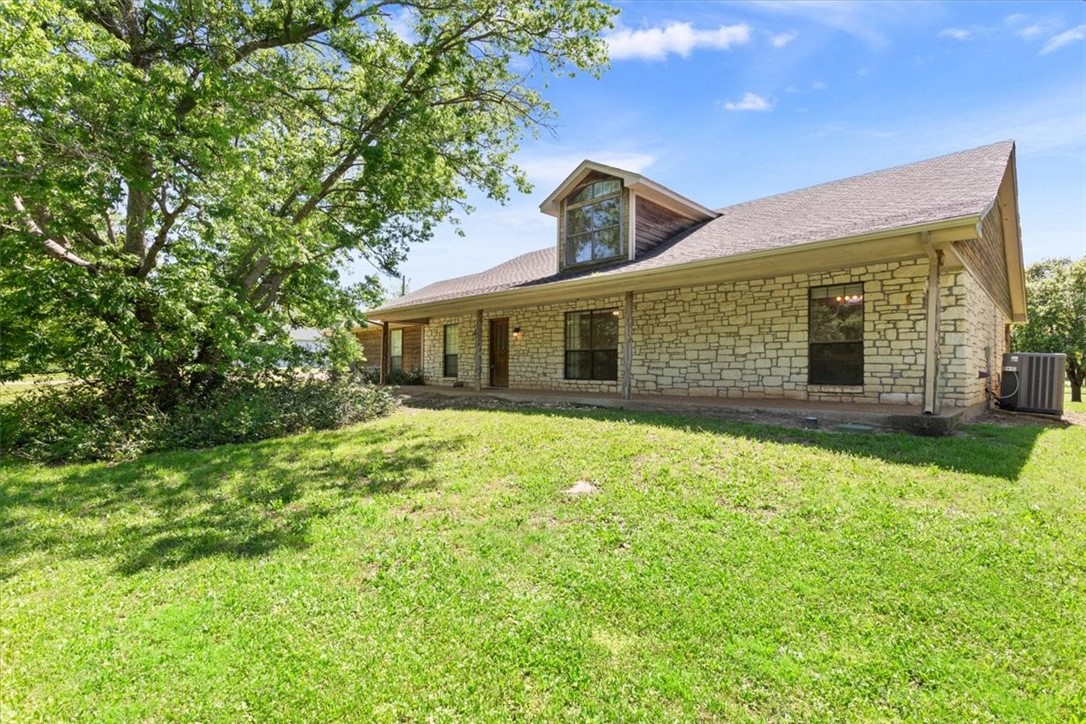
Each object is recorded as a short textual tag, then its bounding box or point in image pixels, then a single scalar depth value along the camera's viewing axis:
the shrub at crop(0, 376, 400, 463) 6.41
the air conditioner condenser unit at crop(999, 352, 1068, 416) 8.72
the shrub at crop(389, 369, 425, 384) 16.69
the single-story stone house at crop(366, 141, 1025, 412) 7.14
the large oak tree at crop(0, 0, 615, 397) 5.94
